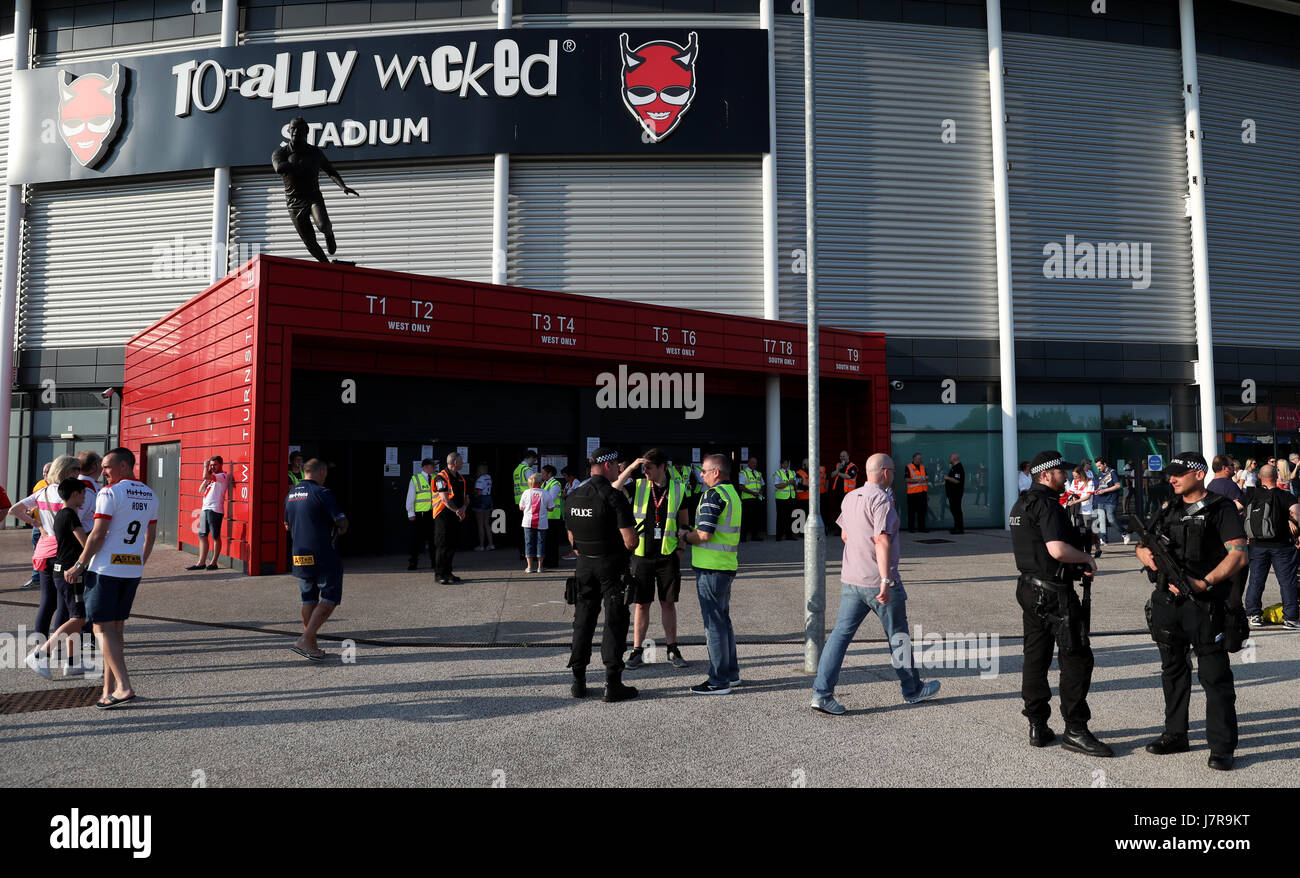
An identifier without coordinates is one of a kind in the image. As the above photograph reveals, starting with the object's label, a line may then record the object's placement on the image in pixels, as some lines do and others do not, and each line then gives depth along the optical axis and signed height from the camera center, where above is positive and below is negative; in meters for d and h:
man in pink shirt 5.23 -0.66
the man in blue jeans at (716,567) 5.75 -0.59
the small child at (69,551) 6.00 -0.46
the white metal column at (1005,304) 19.28 +4.74
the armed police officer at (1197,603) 4.32 -0.69
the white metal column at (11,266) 19.44 +5.98
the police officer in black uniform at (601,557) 5.65 -0.51
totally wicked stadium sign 18.19 +9.69
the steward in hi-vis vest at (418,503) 12.40 -0.19
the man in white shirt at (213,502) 11.91 -0.14
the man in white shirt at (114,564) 5.23 -0.50
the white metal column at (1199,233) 20.09 +6.83
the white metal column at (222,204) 18.75 +7.21
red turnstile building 11.70 +2.69
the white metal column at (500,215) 18.19 +6.72
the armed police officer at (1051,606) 4.51 -0.73
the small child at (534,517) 11.73 -0.41
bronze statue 13.05 +5.43
